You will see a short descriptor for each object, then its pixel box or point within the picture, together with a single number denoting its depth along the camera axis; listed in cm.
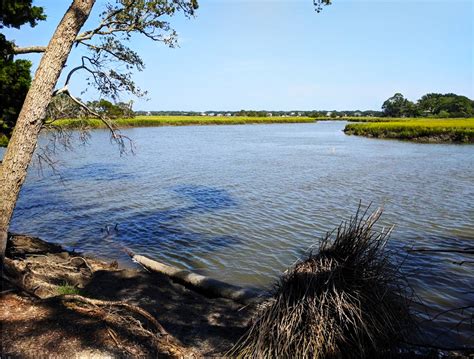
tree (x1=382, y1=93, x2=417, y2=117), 16175
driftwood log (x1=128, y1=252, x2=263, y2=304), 653
